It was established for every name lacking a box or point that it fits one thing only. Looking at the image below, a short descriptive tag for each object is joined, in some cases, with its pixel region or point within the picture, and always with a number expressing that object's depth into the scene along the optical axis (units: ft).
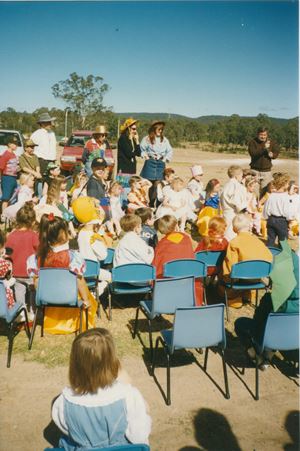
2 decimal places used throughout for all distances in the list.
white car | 43.06
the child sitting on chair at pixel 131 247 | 17.06
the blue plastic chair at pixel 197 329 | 11.41
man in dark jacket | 32.01
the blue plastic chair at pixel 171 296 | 13.80
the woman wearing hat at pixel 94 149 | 31.96
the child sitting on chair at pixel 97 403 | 7.34
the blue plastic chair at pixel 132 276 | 15.51
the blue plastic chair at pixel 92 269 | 15.87
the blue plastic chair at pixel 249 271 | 16.20
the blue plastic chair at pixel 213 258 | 18.02
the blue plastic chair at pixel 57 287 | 13.99
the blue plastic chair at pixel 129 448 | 6.07
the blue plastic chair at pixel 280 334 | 11.61
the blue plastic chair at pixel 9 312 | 12.94
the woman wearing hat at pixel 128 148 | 31.58
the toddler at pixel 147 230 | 21.57
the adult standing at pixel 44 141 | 32.01
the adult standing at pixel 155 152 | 30.91
